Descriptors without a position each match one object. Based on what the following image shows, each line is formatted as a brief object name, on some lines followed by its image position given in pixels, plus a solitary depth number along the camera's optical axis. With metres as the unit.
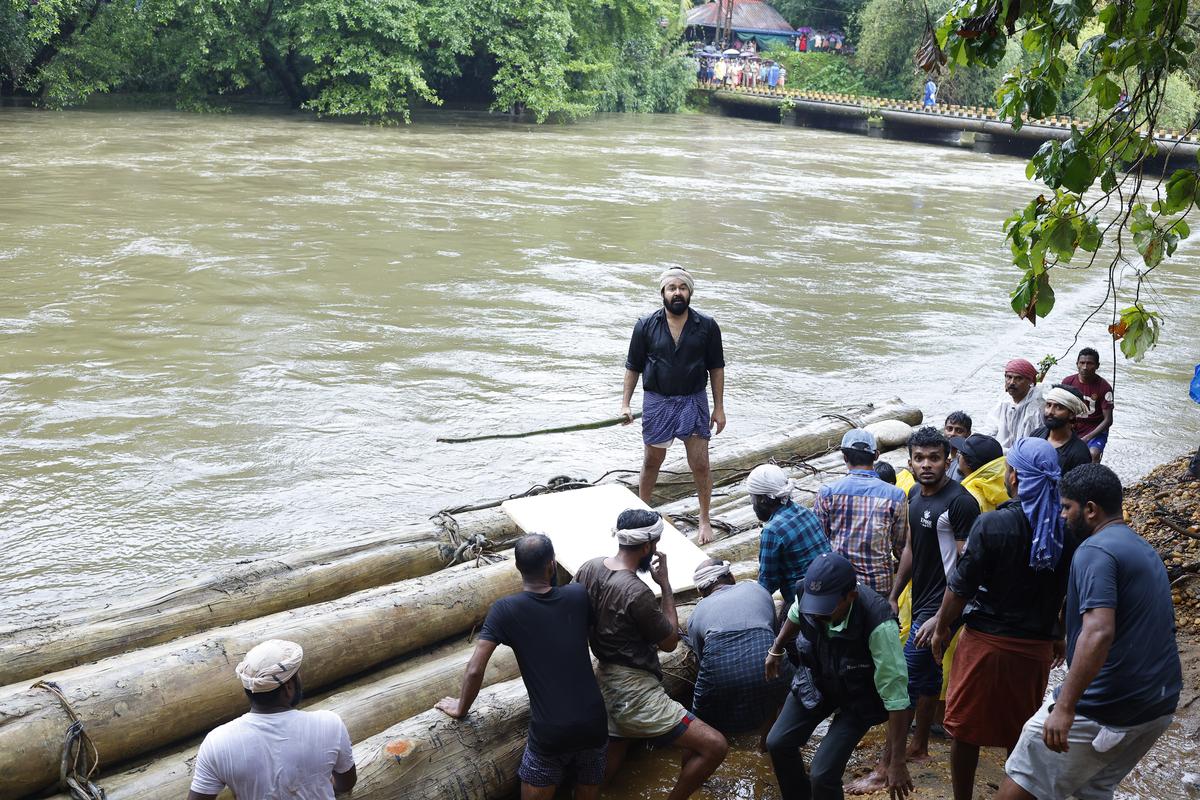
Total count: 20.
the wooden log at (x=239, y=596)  5.14
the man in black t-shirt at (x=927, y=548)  5.23
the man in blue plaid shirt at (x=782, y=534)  5.37
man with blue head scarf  4.58
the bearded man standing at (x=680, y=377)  7.24
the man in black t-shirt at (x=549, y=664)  4.45
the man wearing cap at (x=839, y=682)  4.52
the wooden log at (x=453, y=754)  4.50
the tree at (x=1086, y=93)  4.45
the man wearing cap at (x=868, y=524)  5.55
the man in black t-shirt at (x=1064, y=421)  6.29
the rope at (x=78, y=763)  4.23
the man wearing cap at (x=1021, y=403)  7.29
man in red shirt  8.16
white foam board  6.14
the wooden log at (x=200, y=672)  4.27
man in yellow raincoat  5.61
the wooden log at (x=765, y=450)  8.22
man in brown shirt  4.71
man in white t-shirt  3.60
